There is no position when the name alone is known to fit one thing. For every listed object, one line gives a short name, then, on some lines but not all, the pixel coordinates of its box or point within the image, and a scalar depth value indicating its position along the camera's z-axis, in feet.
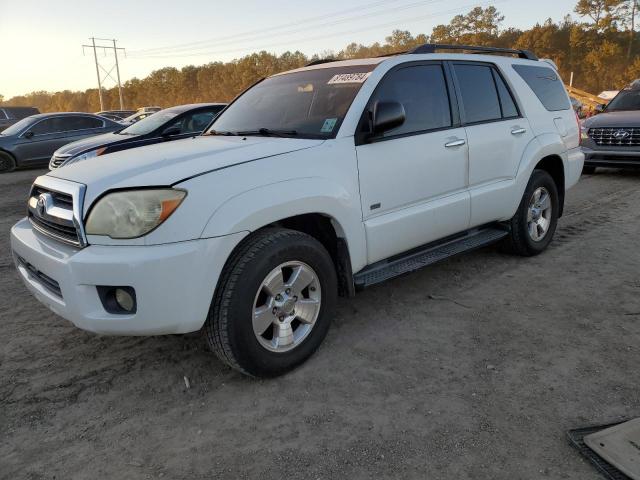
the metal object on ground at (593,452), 6.77
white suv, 8.05
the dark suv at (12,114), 61.36
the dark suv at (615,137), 28.58
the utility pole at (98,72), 215.35
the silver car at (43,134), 42.34
